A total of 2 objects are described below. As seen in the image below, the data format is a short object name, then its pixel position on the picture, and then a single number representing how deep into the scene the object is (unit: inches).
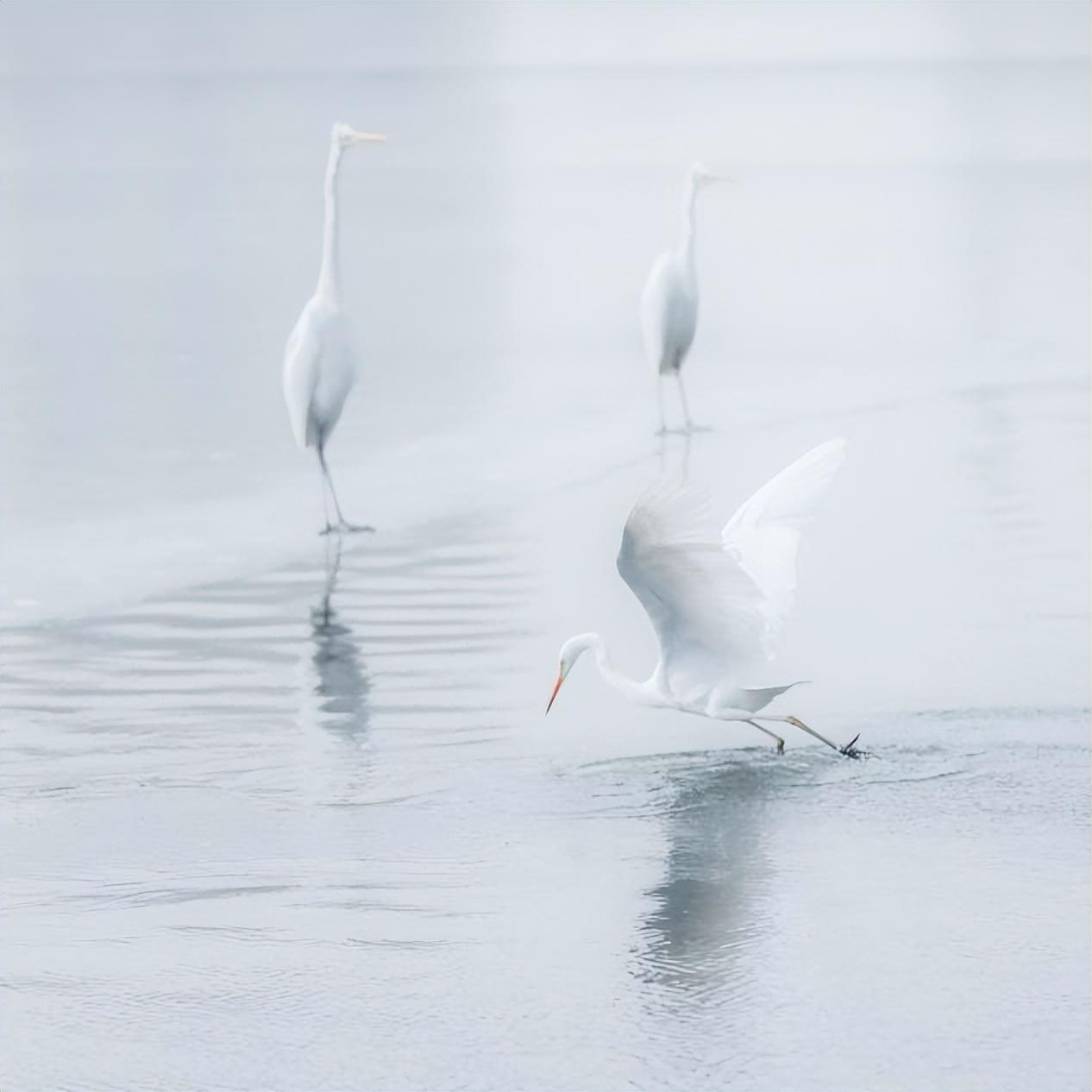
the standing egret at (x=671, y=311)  1278.3
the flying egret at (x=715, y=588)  586.9
